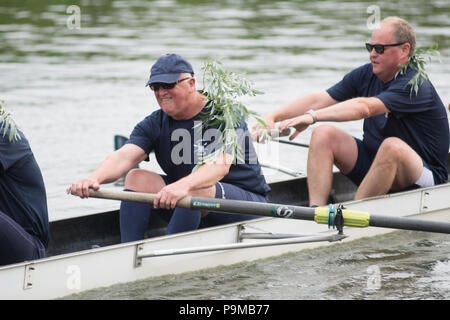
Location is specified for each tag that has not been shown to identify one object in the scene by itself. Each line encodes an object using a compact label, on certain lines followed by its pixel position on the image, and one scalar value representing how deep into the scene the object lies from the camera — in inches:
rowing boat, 459.5
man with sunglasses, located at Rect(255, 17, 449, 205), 595.2
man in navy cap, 506.6
